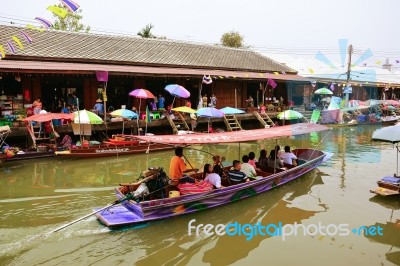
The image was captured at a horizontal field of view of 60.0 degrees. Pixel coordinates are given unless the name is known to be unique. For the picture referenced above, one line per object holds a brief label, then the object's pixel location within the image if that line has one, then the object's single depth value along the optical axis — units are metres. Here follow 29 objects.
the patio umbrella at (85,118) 12.41
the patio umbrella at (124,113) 13.80
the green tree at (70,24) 30.20
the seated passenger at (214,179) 7.77
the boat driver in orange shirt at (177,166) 8.02
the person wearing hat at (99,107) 15.37
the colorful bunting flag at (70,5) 9.00
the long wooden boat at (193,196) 6.80
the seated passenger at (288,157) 10.43
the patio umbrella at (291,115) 16.41
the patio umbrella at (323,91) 23.86
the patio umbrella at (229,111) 17.45
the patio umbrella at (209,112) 15.38
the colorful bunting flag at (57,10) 8.97
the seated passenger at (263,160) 10.04
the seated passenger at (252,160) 9.57
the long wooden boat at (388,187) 8.45
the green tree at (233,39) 39.19
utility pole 26.16
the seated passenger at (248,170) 8.79
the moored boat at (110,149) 12.70
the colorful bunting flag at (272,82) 21.55
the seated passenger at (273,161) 9.88
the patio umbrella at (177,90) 15.45
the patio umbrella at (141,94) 14.77
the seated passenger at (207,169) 8.09
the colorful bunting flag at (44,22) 9.63
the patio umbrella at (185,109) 16.03
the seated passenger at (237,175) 8.35
